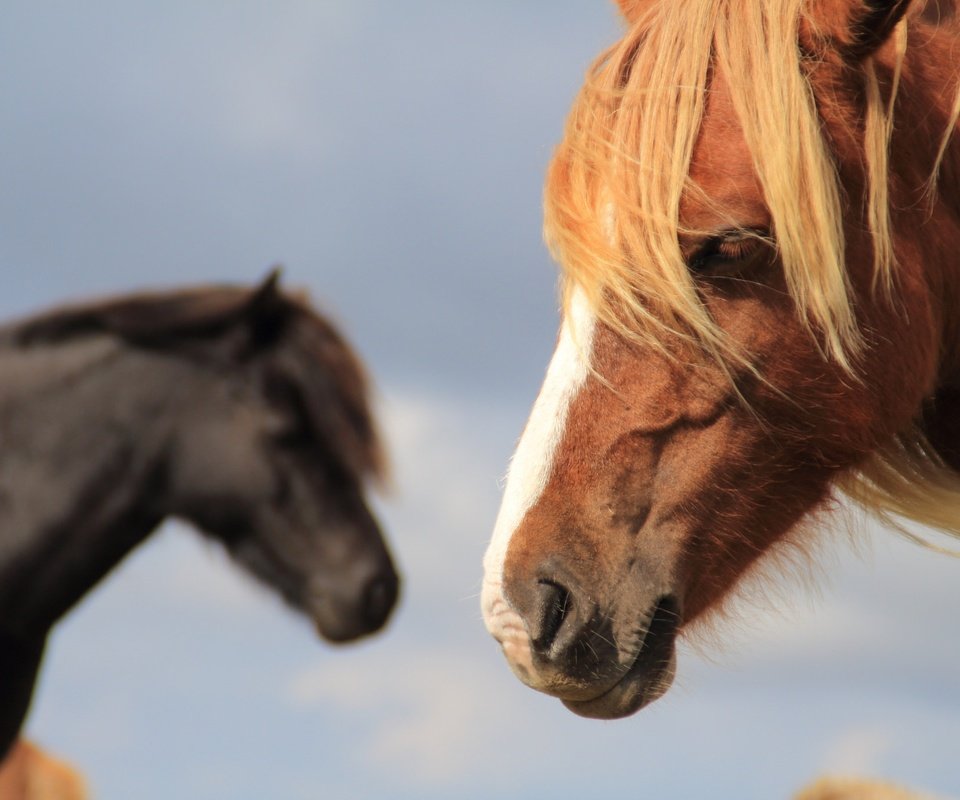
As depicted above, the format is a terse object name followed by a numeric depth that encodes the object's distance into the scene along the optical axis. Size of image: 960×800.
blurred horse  7.24
